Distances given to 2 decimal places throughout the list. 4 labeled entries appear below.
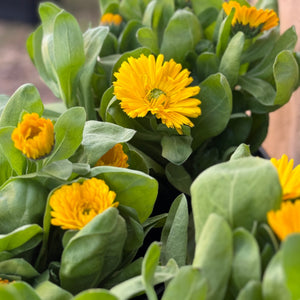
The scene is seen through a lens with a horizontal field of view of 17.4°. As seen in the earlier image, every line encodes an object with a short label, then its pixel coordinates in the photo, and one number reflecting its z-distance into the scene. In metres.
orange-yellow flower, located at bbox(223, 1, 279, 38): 0.81
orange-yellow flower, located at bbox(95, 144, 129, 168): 0.68
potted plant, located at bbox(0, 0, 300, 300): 0.56
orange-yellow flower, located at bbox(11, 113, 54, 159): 0.61
